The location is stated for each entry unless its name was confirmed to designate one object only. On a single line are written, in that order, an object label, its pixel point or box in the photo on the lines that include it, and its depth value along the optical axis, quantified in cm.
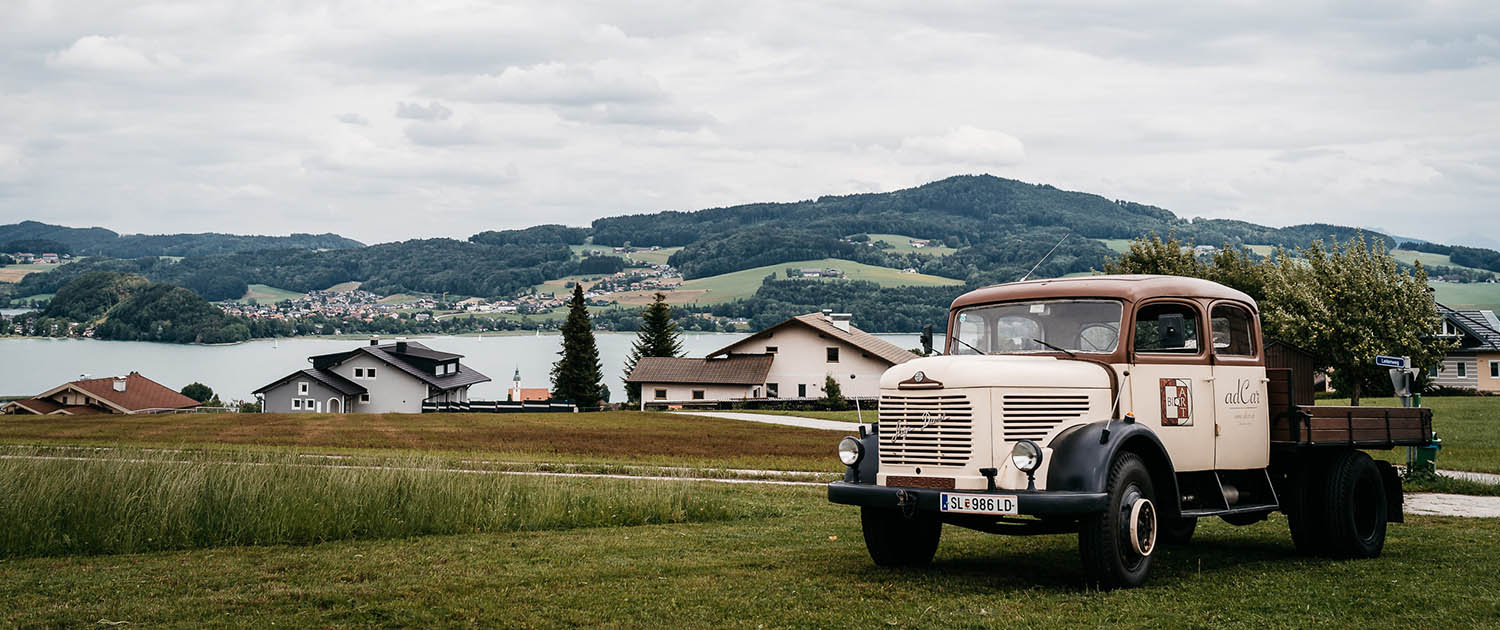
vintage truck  873
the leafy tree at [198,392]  9731
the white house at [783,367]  7112
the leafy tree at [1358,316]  3859
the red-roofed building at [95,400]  6688
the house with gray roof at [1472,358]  6769
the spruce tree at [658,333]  8306
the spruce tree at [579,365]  7475
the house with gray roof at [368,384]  7488
